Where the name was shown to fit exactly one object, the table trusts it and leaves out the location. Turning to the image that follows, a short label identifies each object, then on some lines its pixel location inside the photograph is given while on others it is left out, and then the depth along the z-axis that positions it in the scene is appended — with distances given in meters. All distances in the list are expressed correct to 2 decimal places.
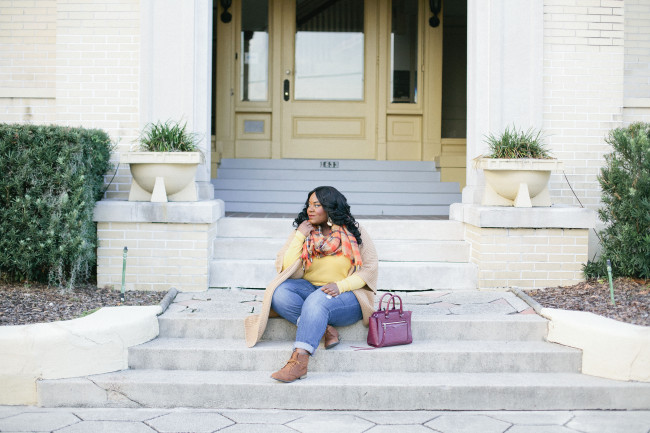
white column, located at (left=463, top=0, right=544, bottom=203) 6.07
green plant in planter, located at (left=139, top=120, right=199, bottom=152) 5.62
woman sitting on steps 4.35
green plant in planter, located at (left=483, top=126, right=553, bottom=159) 5.68
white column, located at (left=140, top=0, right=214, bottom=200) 5.93
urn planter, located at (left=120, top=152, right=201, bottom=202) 5.48
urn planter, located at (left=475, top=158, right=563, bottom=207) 5.57
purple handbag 4.32
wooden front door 8.66
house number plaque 8.33
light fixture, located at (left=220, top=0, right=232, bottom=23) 8.59
